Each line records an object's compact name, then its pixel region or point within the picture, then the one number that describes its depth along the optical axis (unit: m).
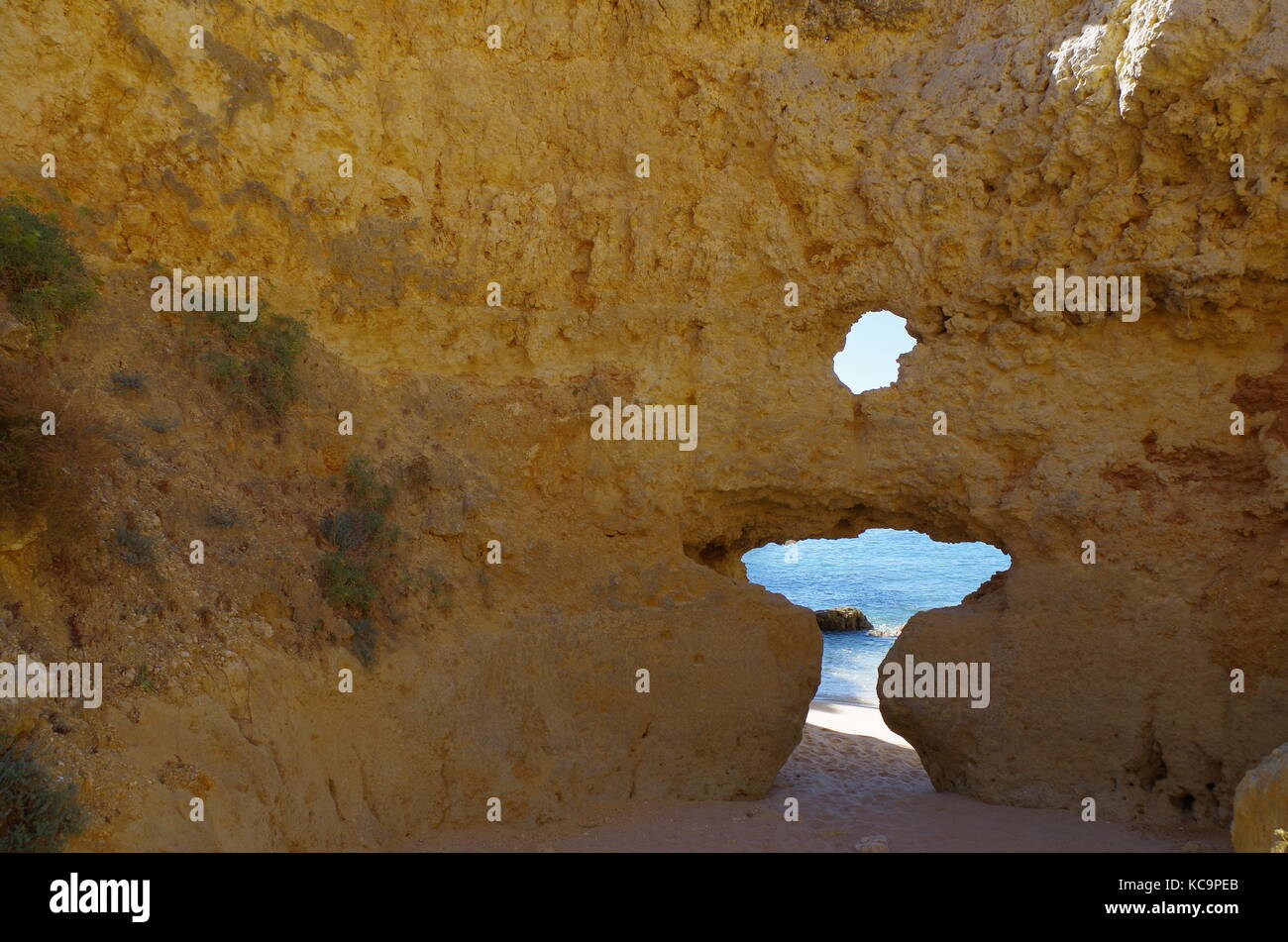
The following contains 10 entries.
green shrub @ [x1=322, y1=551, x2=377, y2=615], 6.54
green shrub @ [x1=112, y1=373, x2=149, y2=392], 6.46
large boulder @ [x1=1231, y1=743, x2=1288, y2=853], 4.40
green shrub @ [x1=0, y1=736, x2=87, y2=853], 3.85
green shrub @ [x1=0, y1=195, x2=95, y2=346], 6.12
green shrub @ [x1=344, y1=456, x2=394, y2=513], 7.23
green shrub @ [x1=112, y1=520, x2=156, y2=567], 5.45
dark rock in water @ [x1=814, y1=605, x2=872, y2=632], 27.12
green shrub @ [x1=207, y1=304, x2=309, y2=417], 7.00
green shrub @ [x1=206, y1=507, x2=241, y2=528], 6.19
